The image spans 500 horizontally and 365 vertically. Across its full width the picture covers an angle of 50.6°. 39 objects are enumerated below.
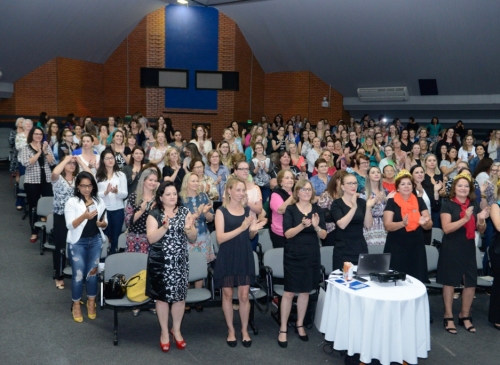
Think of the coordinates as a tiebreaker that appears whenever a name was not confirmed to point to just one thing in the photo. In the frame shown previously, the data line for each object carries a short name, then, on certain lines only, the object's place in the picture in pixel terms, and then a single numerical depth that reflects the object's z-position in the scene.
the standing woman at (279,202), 5.72
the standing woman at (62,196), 5.82
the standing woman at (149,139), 9.38
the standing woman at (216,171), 7.15
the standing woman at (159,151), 8.16
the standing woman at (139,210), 5.36
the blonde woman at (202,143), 9.12
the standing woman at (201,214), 5.54
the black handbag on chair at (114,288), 4.78
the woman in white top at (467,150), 9.49
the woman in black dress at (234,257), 4.82
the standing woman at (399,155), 8.66
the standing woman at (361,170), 6.99
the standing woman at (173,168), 7.25
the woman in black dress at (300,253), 4.82
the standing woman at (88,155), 6.67
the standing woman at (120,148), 7.44
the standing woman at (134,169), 6.86
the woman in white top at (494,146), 10.09
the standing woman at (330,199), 5.31
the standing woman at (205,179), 6.26
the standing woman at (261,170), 8.02
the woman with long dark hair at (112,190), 6.21
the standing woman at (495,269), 5.24
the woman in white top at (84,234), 5.07
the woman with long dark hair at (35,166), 7.38
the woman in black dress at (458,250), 5.26
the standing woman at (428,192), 6.22
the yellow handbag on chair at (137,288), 4.74
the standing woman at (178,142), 9.18
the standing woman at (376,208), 5.91
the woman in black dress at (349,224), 5.01
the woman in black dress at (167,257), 4.59
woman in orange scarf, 5.25
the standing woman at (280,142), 10.84
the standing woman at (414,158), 8.41
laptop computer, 4.58
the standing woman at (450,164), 8.41
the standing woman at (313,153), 9.25
